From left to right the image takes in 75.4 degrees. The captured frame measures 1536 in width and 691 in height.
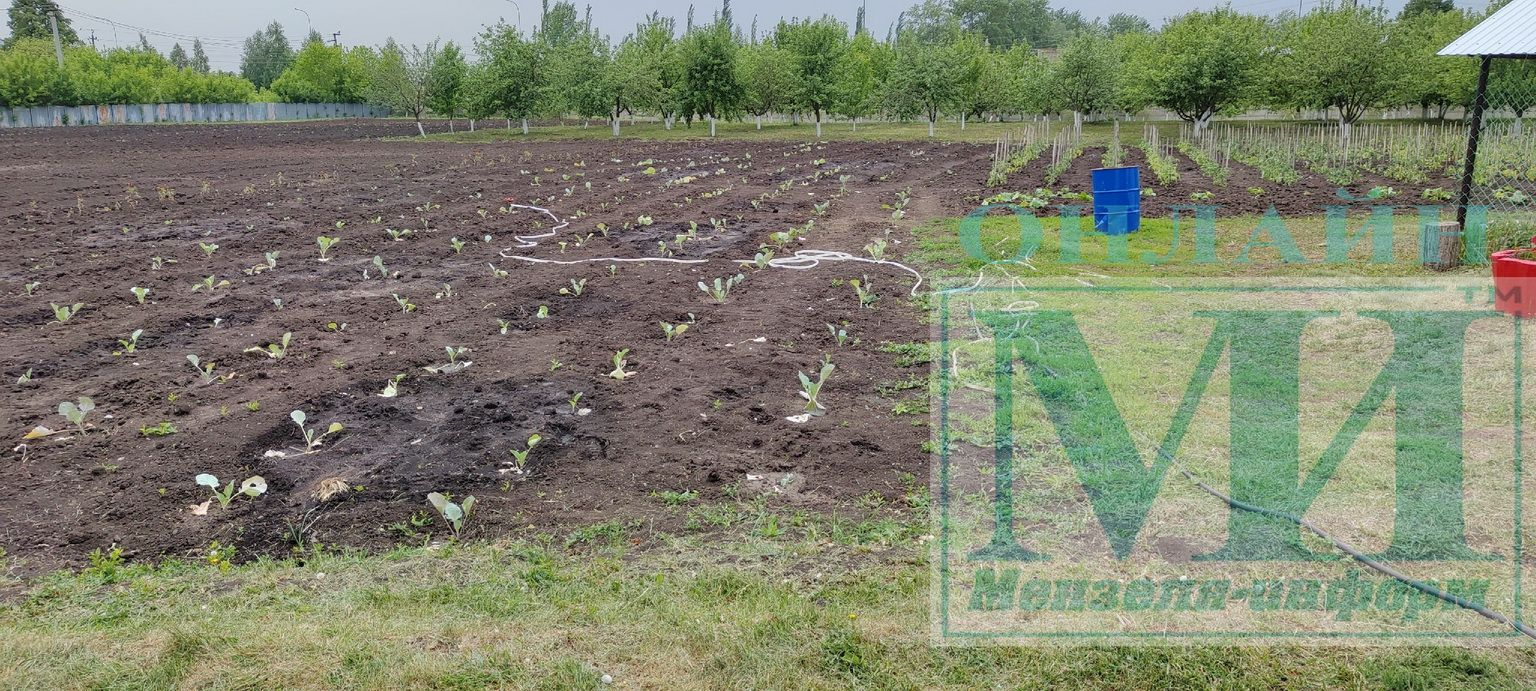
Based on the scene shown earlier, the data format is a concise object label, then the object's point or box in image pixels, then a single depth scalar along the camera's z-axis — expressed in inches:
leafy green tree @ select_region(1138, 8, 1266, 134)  1184.8
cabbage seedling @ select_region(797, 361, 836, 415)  206.7
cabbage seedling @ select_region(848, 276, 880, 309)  299.1
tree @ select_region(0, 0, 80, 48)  3014.3
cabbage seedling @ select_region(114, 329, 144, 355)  258.8
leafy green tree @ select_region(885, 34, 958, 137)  1390.3
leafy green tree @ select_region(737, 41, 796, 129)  1517.0
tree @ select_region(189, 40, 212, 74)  4436.5
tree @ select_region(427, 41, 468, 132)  1573.6
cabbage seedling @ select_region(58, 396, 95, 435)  190.4
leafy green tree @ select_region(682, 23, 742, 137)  1453.0
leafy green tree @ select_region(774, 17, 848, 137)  1449.3
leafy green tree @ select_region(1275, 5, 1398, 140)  1115.9
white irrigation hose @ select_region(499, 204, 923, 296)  362.9
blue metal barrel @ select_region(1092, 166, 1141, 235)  427.2
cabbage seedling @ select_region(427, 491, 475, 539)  151.9
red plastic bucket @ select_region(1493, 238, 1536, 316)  258.8
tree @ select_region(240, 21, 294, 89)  3708.2
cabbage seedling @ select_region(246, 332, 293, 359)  249.1
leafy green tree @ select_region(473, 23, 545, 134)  1456.7
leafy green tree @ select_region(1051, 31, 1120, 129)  1338.6
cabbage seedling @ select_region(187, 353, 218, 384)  233.1
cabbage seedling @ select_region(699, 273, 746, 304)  309.2
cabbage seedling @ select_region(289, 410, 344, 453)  186.9
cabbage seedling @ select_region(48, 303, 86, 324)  289.2
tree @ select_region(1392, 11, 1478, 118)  1168.6
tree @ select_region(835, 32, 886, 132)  1535.4
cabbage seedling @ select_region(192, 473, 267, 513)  164.6
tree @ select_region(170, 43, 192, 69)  4538.9
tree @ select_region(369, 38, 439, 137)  1547.7
